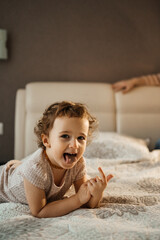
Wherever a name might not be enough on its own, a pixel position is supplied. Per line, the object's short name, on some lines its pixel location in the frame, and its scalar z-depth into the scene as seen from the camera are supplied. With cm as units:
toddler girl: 114
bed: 97
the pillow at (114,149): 218
